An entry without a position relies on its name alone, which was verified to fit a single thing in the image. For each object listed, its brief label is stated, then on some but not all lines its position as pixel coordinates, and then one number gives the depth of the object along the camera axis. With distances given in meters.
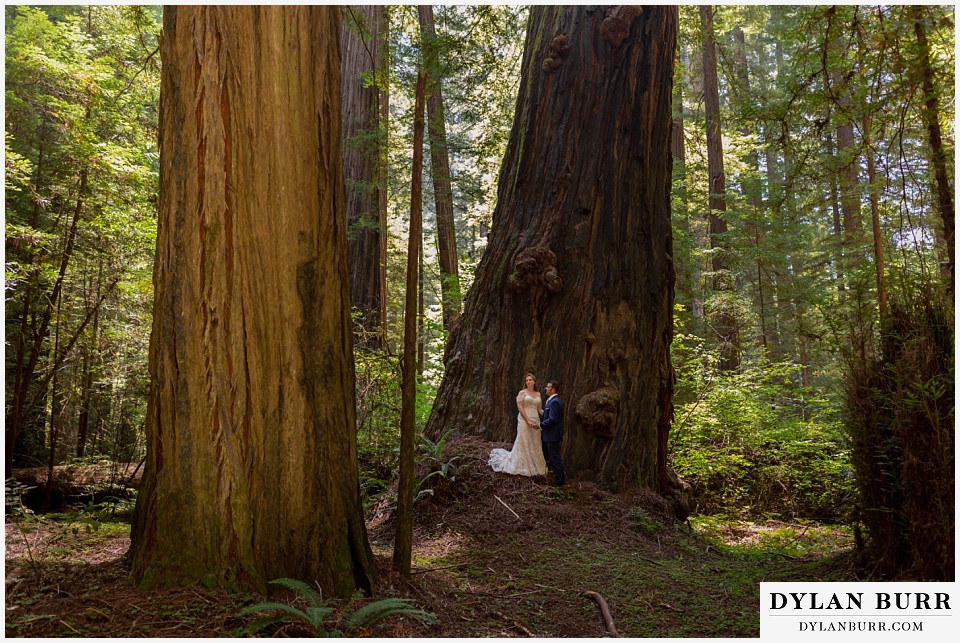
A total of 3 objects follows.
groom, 8.15
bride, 8.03
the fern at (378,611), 3.41
